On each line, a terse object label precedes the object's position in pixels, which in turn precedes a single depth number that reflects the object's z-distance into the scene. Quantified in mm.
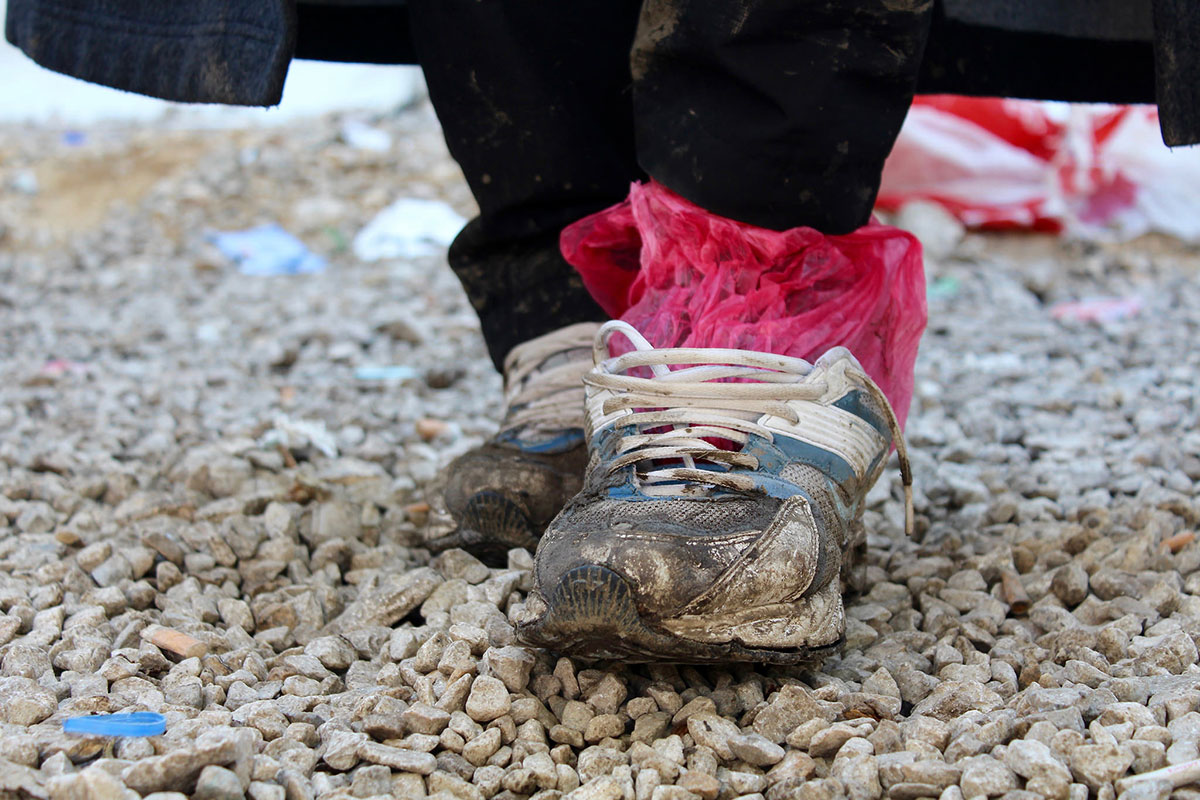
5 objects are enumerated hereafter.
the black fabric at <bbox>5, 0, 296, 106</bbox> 1309
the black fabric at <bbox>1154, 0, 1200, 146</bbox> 1200
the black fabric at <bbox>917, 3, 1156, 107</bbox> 1549
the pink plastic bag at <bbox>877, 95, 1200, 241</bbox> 3668
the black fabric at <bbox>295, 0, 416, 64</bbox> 1655
